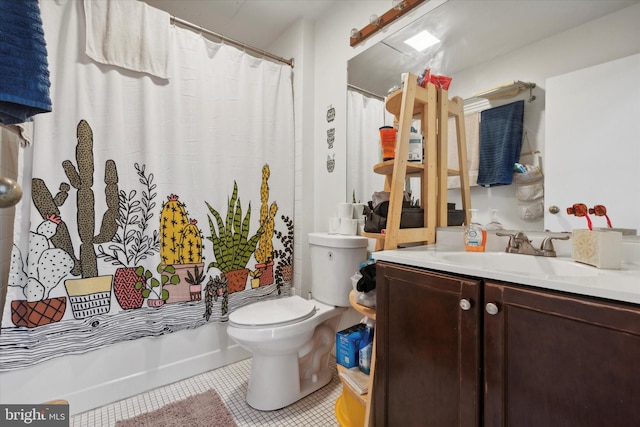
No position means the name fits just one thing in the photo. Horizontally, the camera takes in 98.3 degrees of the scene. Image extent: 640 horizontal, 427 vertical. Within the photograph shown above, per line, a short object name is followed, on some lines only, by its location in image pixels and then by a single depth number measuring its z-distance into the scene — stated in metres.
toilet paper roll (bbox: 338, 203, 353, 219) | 1.71
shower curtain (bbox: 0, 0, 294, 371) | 1.28
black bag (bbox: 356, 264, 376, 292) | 1.15
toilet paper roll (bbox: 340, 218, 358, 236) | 1.68
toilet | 1.33
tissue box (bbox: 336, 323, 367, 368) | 1.33
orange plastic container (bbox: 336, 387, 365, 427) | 1.21
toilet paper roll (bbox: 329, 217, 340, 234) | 1.74
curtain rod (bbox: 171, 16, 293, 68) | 1.67
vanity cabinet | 0.53
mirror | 0.93
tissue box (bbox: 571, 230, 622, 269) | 0.75
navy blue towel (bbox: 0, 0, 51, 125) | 0.65
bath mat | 1.27
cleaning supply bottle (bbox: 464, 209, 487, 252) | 1.07
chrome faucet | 0.94
